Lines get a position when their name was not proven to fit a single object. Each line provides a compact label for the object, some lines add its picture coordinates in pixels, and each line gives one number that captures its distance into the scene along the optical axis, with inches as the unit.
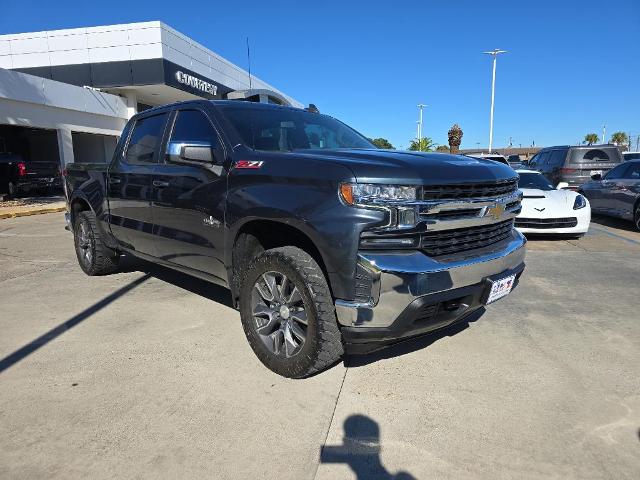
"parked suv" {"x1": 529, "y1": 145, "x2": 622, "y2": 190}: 474.6
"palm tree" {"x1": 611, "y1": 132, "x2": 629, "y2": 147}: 3479.3
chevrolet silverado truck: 100.6
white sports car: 307.7
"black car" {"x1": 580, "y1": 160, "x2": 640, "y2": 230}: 369.7
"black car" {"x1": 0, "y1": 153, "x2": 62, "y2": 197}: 620.7
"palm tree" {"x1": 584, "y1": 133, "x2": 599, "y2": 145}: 3631.9
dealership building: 792.3
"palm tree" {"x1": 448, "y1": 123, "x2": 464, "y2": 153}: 1759.4
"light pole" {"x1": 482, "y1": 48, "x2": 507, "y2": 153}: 1444.4
